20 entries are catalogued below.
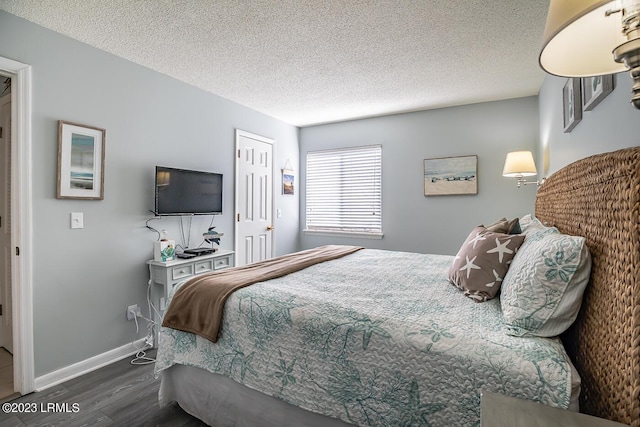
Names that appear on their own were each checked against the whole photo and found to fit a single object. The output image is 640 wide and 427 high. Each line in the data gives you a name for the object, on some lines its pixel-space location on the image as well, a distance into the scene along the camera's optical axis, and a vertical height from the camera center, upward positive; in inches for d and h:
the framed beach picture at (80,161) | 92.2 +15.0
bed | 33.8 -19.8
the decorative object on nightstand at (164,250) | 110.9 -14.6
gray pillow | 59.1 -10.5
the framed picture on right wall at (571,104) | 75.0 +28.4
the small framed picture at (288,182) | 190.1 +18.5
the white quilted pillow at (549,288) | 40.7 -10.5
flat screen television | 112.8 +7.3
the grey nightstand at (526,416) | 26.8 -18.4
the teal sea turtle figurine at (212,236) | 130.1 -11.2
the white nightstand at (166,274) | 107.3 -23.0
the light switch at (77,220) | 94.8 -3.3
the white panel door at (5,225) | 101.9 -5.5
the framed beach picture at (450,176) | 155.0 +18.9
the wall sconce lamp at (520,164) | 118.1 +18.7
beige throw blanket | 64.8 -19.4
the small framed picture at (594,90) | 54.2 +23.8
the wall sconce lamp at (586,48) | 28.7 +15.5
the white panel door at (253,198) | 158.4 +6.9
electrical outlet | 108.7 -36.3
